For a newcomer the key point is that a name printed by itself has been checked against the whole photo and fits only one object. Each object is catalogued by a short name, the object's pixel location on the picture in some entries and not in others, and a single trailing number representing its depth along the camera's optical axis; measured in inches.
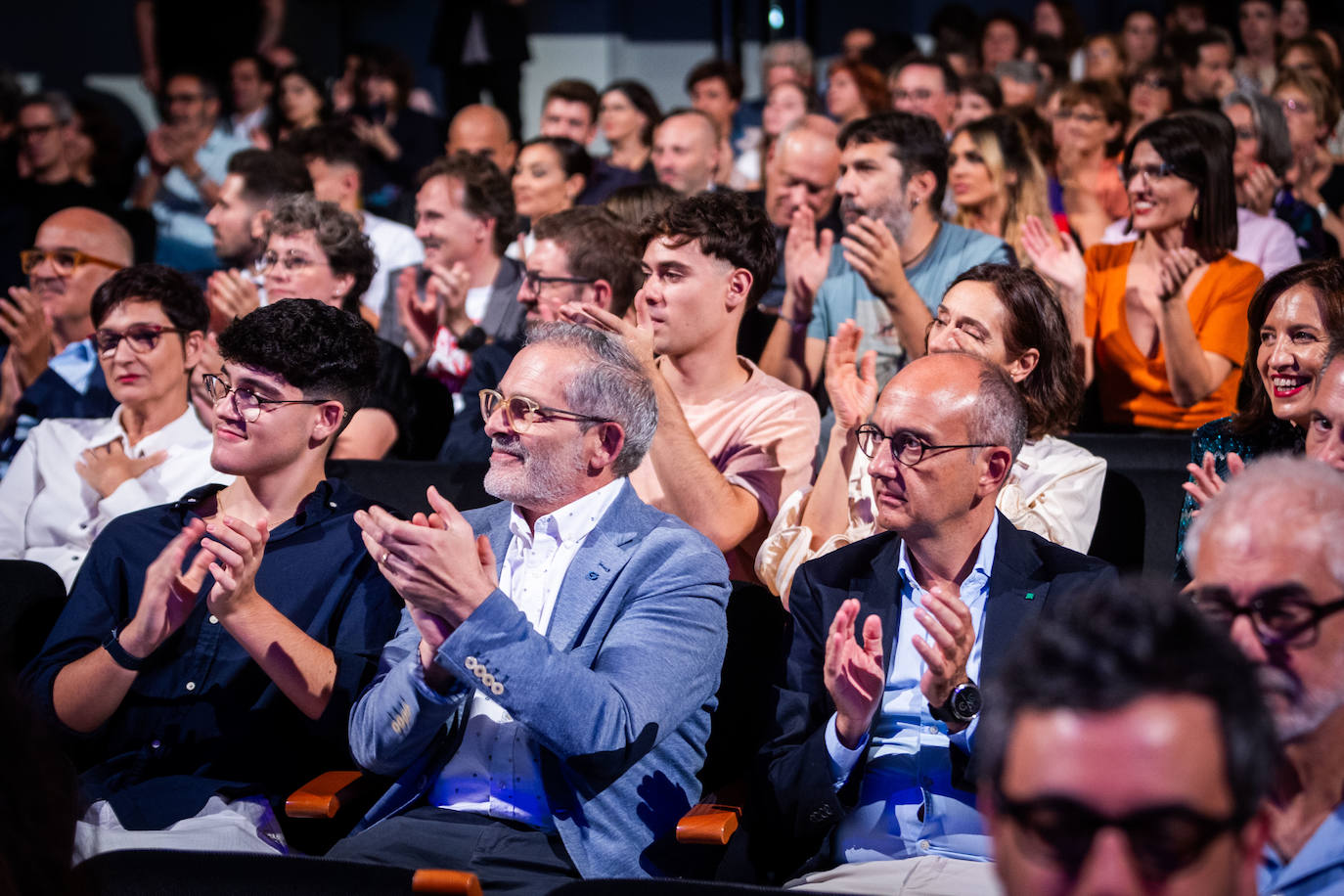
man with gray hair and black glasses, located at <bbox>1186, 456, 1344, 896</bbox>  126.5
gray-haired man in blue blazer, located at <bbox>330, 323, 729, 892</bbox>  140.1
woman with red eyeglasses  171.9
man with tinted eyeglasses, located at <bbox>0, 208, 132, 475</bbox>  191.0
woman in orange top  188.1
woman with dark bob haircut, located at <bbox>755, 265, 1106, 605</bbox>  160.8
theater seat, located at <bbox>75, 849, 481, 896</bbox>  134.1
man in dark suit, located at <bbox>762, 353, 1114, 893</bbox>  142.0
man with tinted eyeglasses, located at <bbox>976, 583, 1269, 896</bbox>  96.8
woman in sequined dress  158.0
